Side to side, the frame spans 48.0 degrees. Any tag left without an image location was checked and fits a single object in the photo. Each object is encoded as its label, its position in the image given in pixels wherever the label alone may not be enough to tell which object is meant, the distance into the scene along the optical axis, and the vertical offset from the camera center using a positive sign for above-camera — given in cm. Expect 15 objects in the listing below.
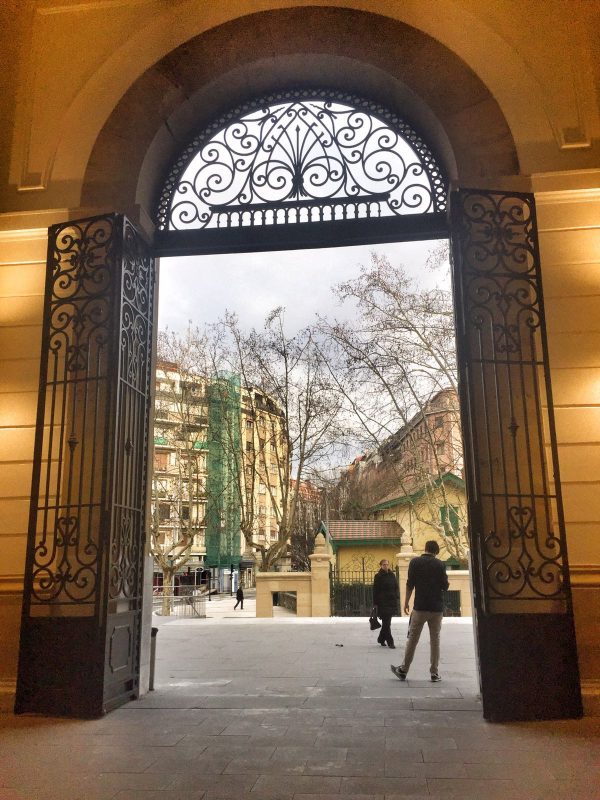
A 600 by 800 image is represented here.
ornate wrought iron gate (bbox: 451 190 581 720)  471 +57
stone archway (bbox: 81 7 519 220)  599 +426
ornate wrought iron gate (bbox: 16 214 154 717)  507 +54
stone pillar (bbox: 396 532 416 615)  1596 -36
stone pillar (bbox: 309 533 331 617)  1645 -93
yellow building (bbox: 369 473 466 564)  1703 +111
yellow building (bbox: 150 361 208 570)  2094 +372
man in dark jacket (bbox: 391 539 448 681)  631 -56
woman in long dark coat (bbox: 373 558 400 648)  910 -72
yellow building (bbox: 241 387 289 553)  2055 +312
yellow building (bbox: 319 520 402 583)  2353 +1
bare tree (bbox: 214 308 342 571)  2061 +421
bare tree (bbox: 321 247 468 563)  1636 +395
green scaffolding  2151 +301
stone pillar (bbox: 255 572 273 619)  1669 -131
